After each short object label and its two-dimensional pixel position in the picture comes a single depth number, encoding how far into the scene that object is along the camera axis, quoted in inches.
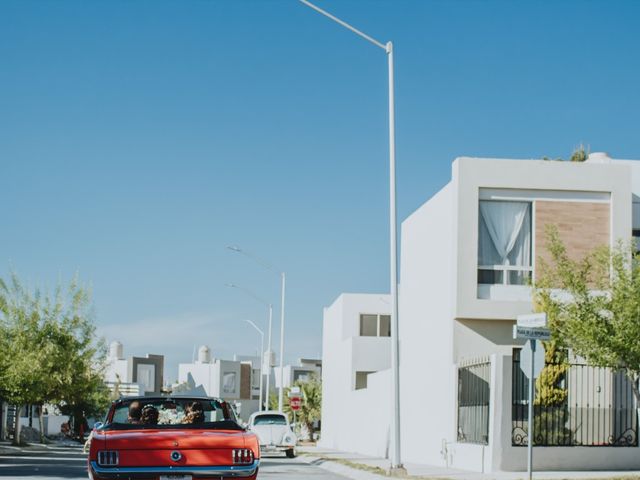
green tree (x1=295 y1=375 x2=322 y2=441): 2728.8
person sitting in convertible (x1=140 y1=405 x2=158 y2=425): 567.8
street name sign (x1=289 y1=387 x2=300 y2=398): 2161.2
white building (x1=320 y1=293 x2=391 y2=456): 1665.8
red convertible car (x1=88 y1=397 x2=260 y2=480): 510.6
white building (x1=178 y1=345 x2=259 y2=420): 5022.1
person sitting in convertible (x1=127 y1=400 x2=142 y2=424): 568.7
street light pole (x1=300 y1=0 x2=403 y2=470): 1016.9
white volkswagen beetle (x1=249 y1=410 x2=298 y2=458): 1525.6
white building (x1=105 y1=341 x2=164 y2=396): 5201.8
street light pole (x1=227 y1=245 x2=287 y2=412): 2226.1
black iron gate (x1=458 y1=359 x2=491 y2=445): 1055.0
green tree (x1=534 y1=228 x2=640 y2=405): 835.4
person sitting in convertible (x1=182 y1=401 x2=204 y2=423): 579.2
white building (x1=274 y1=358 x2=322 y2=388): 4839.3
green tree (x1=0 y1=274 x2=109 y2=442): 1800.0
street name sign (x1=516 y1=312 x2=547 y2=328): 754.0
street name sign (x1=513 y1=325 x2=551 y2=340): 768.3
